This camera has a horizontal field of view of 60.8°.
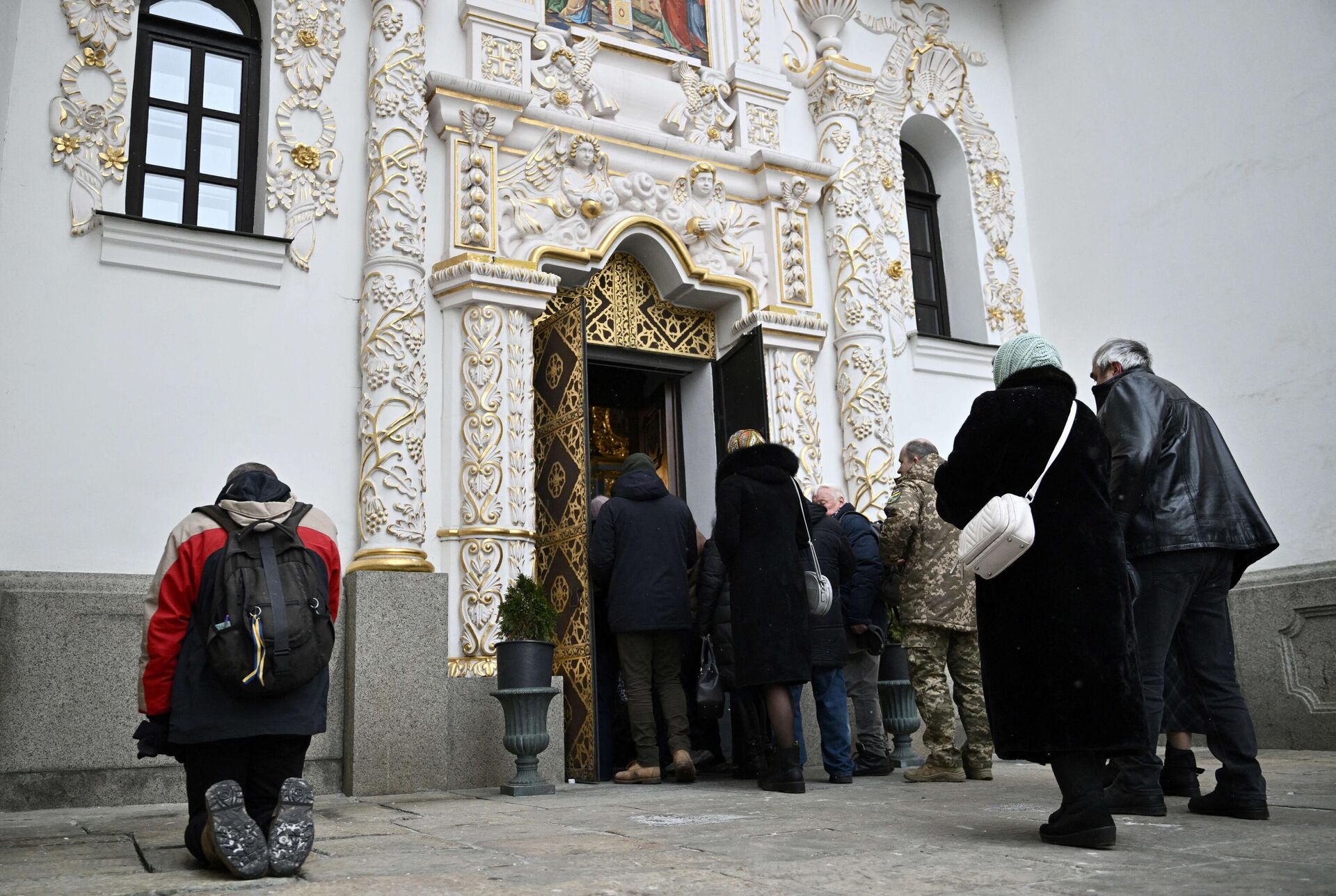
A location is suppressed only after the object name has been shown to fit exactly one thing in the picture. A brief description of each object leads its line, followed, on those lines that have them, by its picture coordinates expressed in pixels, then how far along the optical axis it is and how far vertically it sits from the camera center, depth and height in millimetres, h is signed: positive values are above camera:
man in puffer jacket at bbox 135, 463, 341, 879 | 3420 -17
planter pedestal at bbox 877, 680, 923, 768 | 7371 -184
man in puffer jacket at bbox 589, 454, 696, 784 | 6680 +574
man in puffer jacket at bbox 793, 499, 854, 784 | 6363 +184
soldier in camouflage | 6152 +317
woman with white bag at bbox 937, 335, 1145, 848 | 3604 +239
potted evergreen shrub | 6438 +358
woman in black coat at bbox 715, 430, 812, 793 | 5793 +594
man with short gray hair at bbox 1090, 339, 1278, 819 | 4367 +502
